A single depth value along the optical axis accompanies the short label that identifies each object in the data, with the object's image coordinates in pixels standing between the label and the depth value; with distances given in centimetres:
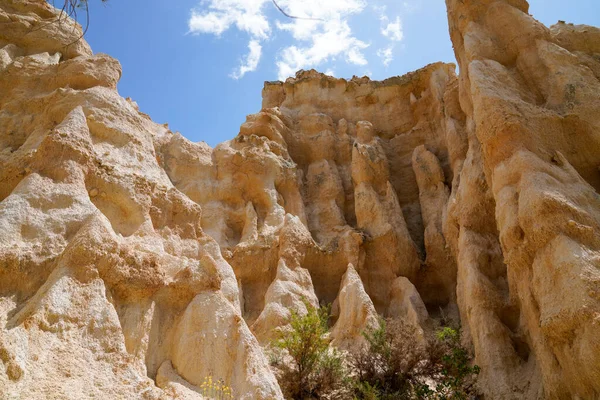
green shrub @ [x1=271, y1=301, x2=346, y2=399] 955
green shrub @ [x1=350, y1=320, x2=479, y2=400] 962
